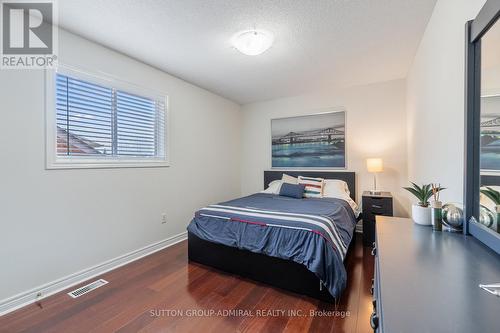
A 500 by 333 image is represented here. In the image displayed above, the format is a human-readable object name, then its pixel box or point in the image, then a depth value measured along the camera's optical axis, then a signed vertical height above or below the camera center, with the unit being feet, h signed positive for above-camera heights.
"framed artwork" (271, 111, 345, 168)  12.76 +1.45
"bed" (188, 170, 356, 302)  6.23 -2.40
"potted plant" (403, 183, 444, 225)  4.47 -0.83
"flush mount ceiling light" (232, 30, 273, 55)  7.15 +3.95
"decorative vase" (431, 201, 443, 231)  4.15 -0.90
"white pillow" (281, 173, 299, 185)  12.91 -0.80
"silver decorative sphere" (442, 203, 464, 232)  3.93 -0.89
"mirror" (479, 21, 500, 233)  3.17 +0.54
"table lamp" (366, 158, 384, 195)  10.89 +0.04
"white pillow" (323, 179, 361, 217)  11.03 -1.29
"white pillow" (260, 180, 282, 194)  12.79 -1.27
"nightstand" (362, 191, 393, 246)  10.27 -1.99
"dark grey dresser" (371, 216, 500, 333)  1.84 -1.23
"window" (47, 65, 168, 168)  7.08 +1.48
